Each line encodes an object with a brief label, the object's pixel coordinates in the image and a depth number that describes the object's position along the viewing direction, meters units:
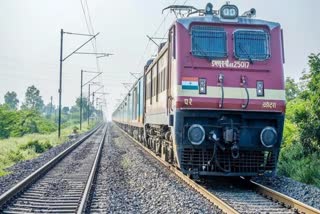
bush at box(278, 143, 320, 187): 11.98
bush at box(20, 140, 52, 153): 23.64
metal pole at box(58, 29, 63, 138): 33.38
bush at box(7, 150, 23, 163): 18.56
